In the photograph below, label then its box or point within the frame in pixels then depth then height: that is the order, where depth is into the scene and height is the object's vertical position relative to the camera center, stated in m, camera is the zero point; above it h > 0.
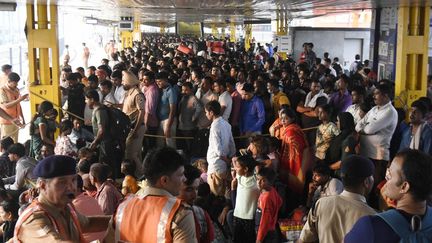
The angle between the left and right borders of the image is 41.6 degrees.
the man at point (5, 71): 10.69 -0.47
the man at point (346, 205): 3.21 -0.89
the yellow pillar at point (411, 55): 8.23 -0.09
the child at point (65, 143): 7.14 -1.21
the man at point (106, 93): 8.80 -0.74
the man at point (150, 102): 8.51 -0.82
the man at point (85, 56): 20.91 -0.35
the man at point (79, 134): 7.83 -1.23
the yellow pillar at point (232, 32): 33.34 +0.92
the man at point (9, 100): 9.42 -0.90
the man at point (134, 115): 8.02 -0.98
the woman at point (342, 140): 6.26 -1.01
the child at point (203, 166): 6.52 -1.41
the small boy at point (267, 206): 5.13 -1.42
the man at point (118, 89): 9.12 -0.68
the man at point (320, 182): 5.26 -1.26
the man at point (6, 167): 6.88 -1.45
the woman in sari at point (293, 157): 6.42 -1.24
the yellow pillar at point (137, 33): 29.77 +0.77
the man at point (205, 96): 8.61 -0.73
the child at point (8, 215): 4.99 -1.48
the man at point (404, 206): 2.30 -0.66
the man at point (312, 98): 8.41 -0.75
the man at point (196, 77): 9.81 -0.51
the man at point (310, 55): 15.85 -0.19
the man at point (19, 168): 6.28 -1.35
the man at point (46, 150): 7.19 -1.31
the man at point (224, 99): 8.23 -0.74
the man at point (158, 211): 2.76 -0.81
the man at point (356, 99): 7.30 -0.67
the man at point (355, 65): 15.90 -0.48
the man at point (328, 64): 13.07 -0.37
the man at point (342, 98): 8.46 -0.74
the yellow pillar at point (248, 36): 28.33 +0.55
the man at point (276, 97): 8.47 -0.73
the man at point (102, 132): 7.09 -1.07
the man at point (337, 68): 14.92 -0.51
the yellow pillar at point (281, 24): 18.05 +0.77
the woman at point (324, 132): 6.57 -0.96
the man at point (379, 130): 6.50 -0.94
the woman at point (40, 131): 7.36 -1.09
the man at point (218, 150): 6.35 -1.15
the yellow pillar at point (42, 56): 8.75 -0.15
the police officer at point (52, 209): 2.76 -0.81
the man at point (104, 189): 4.57 -1.17
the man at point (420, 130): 6.28 -0.89
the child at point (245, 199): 5.40 -1.44
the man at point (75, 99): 8.90 -0.82
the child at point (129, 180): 5.54 -1.31
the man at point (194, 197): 3.45 -1.09
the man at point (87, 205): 3.99 -1.12
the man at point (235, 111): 8.50 -0.94
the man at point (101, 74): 10.35 -0.50
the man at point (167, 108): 8.52 -0.90
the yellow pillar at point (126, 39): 26.97 +0.37
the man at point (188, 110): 8.54 -0.95
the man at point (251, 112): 8.19 -0.92
